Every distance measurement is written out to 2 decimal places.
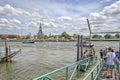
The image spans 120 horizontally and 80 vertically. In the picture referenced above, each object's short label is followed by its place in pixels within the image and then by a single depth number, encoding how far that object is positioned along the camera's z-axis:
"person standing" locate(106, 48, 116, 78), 4.17
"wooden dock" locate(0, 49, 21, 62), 10.21
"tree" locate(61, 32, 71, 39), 72.22
